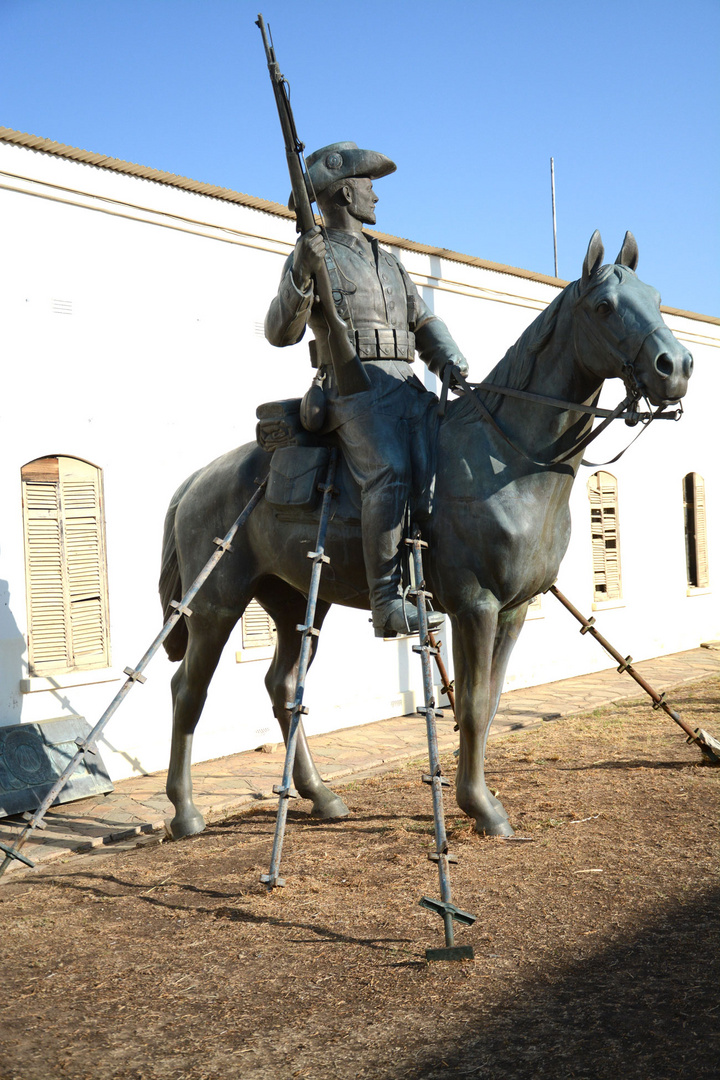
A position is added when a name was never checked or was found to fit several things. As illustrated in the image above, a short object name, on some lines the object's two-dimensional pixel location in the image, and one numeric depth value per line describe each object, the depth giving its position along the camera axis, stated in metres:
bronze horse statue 4.21
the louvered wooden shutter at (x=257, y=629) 8.38
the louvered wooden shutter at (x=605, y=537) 12.38
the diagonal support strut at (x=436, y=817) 3.45
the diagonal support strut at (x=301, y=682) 4.24
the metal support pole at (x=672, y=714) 6.02
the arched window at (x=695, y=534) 14.23
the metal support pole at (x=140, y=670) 4.56
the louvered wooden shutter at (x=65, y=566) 6.93
